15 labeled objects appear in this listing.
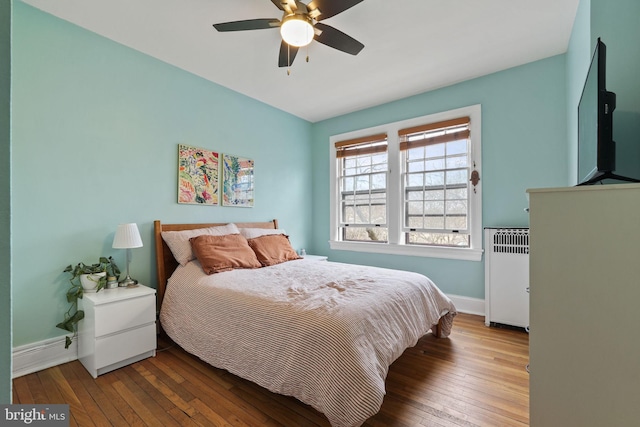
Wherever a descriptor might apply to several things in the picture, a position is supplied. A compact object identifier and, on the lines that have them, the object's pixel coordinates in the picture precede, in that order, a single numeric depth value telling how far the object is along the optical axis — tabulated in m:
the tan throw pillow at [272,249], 3.04
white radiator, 2.78
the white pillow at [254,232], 3.36
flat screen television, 1.23
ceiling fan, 1.78
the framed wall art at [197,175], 3.04
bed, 1.43
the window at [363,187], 4.05
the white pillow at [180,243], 2.72
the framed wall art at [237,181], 3.44
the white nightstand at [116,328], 2.03
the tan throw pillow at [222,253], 2.58
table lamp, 2.35
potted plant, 2.20
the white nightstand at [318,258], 4.04
